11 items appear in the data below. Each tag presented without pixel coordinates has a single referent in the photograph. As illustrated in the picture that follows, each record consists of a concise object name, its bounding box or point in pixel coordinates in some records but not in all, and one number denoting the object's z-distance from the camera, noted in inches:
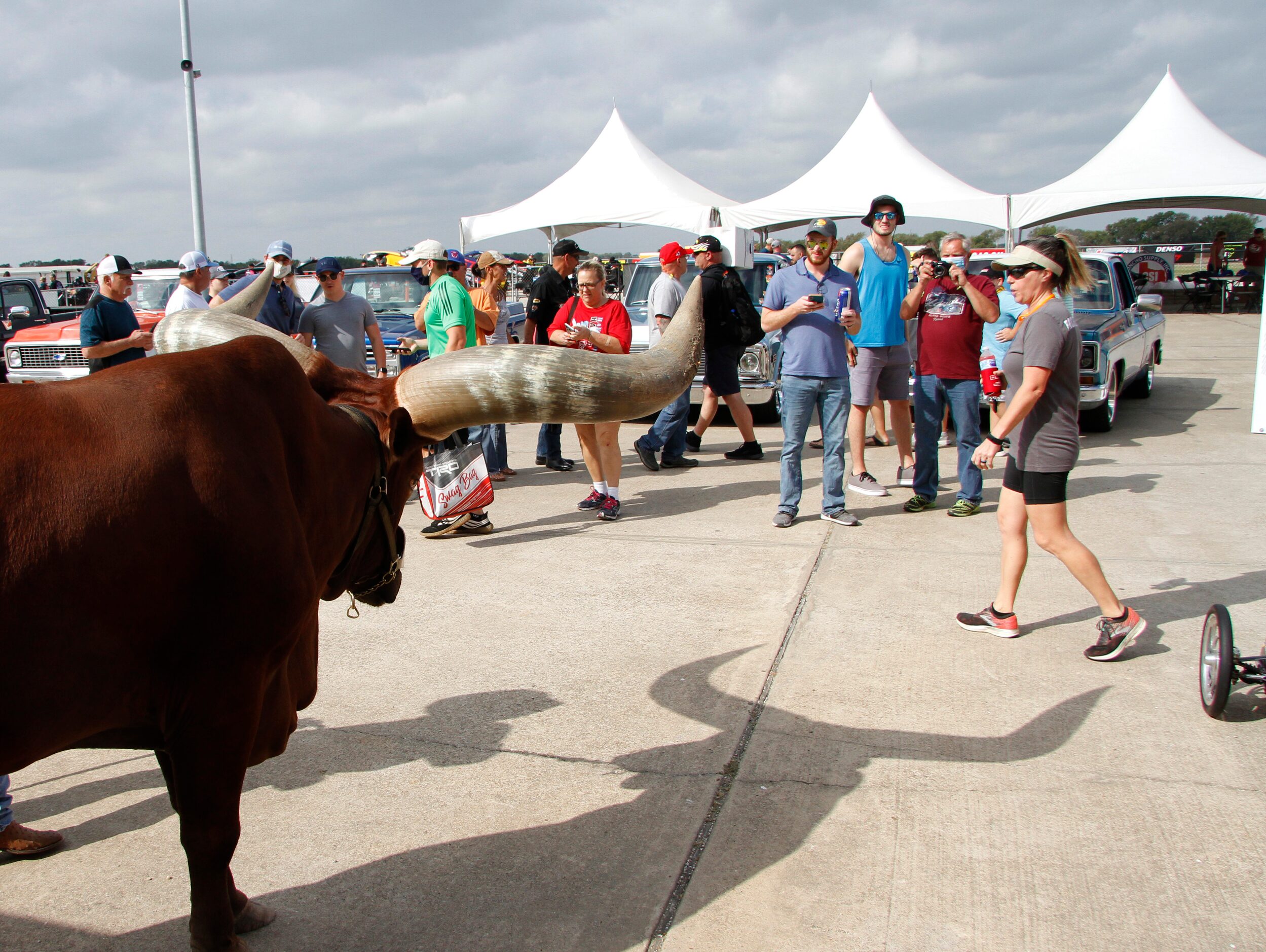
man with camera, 277.9
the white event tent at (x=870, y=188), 674.2
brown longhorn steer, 74.4
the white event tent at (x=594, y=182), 728.3
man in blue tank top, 284.8
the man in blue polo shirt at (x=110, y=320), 260.8
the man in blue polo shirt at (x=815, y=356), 261.9
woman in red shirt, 282.2
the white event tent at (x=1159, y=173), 666.2
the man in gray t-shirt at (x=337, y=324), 287.7
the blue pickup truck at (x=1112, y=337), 377.4
